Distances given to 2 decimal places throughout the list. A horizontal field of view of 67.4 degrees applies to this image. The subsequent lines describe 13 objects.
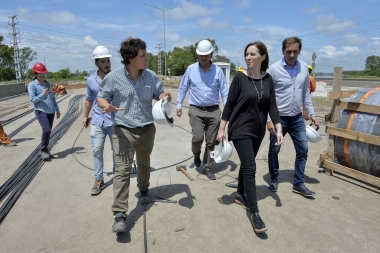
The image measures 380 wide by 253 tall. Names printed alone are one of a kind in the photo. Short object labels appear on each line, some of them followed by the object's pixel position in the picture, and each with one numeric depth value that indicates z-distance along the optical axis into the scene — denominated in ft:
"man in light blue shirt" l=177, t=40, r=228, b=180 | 14.49
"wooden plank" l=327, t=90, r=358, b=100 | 14.06
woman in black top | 9.85
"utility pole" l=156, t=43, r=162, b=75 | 214.69
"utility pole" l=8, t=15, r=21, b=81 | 146.51
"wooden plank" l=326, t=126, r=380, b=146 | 12.35
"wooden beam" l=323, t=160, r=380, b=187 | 12.69
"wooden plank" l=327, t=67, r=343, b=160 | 14.40
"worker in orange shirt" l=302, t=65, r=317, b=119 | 20.37
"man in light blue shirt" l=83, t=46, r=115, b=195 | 12.55
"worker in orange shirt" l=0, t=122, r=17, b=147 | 20.67
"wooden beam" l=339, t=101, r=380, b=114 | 12.57
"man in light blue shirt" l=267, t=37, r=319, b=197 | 12.17
